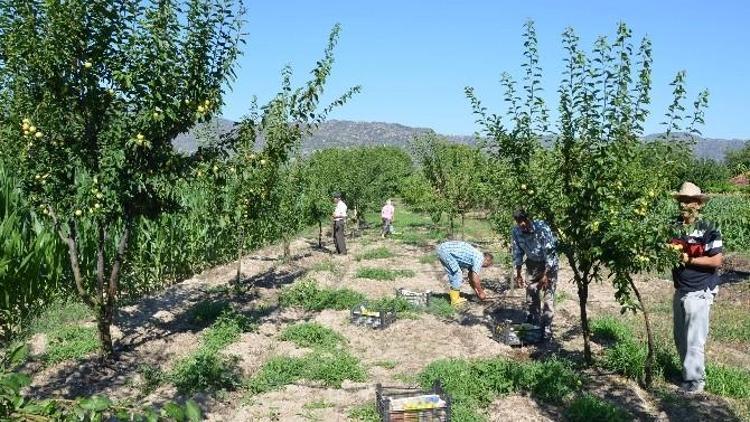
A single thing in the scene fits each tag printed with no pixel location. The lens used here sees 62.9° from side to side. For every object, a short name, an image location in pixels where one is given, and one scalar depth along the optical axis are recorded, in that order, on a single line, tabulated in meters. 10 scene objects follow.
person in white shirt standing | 17.61
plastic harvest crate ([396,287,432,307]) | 10.80
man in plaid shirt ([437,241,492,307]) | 10.73
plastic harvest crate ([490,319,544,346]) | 8.51
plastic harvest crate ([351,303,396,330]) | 9.47
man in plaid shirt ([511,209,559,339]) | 8.65
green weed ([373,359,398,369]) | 7.79
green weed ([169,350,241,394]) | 6.73
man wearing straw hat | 6.62
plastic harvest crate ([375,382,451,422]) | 5.64
